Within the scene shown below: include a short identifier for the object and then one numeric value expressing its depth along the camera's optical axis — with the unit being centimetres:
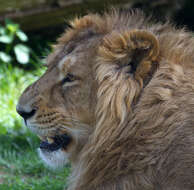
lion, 561
